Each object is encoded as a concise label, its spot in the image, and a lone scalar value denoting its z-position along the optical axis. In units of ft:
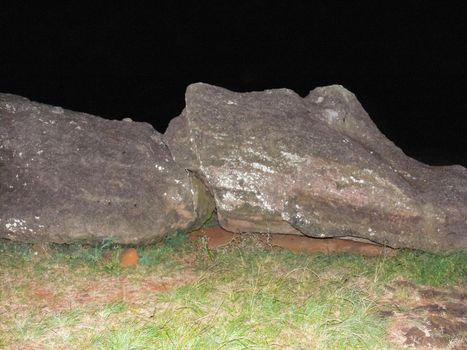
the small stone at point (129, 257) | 21.78
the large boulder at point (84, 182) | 21.89
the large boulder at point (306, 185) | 22.35
